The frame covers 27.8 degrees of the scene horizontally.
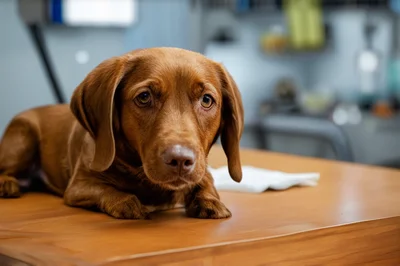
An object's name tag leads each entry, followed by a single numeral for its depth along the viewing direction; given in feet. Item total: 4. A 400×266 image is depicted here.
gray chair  13.83
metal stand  10.98
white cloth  5.59
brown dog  4.33
